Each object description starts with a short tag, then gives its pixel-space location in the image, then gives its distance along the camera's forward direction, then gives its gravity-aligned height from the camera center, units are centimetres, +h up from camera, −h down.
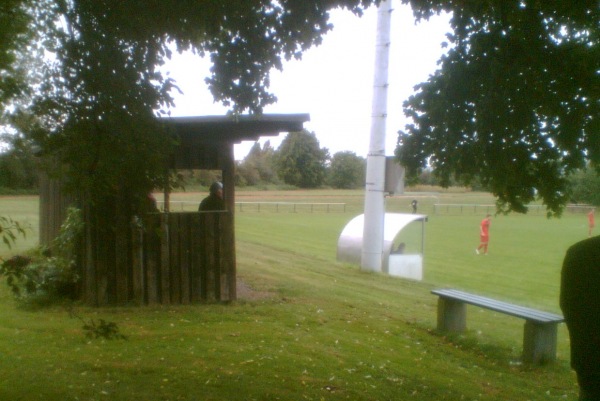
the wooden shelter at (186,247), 1053 -129
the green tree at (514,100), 722 +71
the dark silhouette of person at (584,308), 341 -67
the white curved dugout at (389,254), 1973 -247
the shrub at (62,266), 1012 -153
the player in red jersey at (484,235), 2621 -254
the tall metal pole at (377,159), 1720 +17
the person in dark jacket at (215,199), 1139 -57
